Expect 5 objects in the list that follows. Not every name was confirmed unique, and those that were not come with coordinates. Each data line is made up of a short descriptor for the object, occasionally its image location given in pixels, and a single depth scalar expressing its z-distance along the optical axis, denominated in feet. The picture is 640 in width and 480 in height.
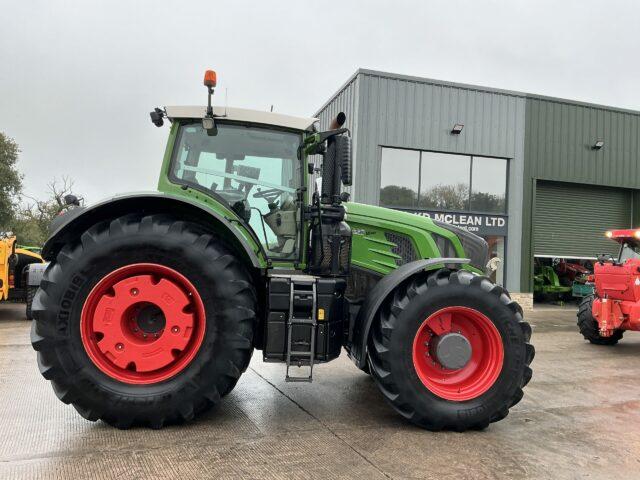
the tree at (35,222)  104.81
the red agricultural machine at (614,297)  25.38
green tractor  11.48
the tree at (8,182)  84.02
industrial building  43.11
